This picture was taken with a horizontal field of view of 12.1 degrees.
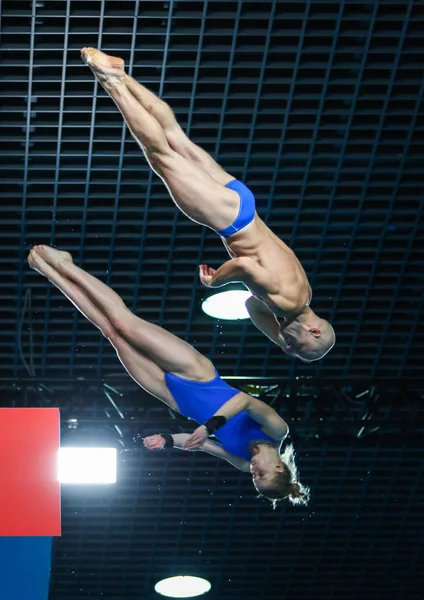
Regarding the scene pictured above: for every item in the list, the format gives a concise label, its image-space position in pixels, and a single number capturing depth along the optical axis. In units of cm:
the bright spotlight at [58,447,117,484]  1513
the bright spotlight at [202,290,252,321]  1461
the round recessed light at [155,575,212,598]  1910
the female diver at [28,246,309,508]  1080
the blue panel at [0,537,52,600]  1035
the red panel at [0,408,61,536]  1059
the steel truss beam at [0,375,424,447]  1528
